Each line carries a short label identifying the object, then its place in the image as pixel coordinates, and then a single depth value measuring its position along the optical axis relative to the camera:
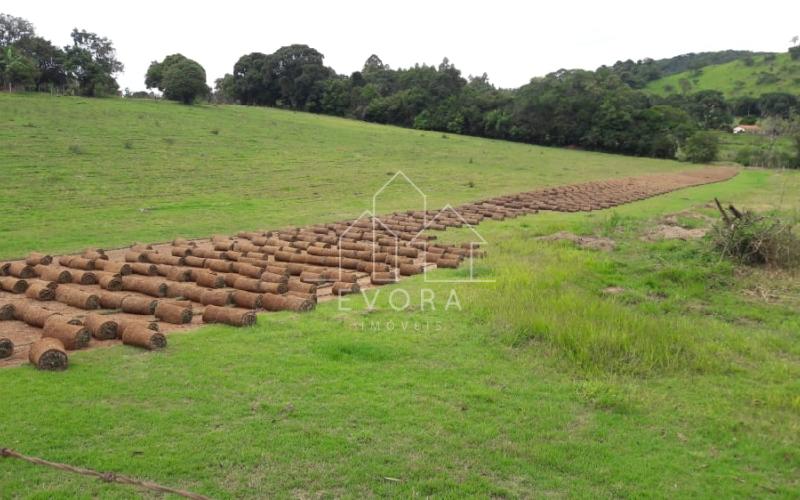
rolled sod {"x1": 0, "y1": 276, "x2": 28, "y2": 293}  11.39
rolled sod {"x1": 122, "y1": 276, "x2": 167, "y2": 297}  11.20
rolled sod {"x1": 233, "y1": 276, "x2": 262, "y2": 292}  11.34
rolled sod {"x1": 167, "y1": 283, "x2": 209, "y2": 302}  10.89
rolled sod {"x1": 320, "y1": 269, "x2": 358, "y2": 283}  12.56
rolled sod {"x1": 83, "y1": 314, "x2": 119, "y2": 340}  8.50
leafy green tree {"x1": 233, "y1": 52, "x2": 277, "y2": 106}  80.44
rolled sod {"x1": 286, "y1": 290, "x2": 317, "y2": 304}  10.59
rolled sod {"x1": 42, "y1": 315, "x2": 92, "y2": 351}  8.12
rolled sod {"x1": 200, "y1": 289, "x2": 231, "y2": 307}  10.50
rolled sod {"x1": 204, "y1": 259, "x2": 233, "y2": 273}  12.94
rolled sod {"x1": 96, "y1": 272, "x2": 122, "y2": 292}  11.45
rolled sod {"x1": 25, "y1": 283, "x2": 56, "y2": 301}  10.89
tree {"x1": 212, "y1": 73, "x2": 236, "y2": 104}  83.75
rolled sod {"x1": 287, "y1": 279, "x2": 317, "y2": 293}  11.37
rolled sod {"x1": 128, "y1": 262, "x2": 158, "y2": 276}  12.53
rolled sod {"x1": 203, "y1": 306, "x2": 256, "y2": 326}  9.31
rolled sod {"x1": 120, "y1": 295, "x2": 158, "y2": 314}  10.08
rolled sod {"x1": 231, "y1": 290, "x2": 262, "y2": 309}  10.41
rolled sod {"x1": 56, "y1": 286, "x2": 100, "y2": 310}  10.40
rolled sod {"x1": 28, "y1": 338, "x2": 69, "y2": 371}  7.42
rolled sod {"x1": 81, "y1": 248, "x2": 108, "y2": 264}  13.59
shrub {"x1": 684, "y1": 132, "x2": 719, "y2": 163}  61.12
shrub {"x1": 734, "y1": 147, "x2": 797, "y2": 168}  58.12
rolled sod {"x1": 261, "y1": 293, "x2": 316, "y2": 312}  10.23
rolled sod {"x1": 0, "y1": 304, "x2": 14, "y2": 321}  9.66
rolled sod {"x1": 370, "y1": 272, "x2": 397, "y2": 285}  12.38
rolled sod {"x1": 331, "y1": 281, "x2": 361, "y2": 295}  11.48
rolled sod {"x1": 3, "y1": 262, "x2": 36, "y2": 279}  12.31
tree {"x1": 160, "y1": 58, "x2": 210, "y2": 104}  57.47
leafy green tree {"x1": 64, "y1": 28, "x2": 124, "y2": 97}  54.28
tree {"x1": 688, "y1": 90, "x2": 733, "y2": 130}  81.25
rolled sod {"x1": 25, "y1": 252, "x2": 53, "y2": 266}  12.74
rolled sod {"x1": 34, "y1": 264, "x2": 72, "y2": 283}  11.93
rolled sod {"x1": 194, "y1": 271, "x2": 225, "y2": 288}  11.65
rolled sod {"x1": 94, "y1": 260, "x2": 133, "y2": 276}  12.33
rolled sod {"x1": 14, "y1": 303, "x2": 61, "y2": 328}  9.25
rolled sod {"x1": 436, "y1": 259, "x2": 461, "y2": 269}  13.77
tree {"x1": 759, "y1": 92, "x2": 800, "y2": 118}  82.31
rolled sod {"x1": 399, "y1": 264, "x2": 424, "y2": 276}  13.18
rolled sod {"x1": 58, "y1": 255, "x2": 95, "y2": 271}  12.73
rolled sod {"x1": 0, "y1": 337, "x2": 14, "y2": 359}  7.89
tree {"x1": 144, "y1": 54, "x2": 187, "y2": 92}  63.09
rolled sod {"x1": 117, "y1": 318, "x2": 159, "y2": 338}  8.53
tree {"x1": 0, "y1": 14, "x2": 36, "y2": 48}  60.81
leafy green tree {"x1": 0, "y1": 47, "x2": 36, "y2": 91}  48.03
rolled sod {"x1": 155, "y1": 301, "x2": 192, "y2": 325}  9.58
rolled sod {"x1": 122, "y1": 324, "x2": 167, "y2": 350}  8.16
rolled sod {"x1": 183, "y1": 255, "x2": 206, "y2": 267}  13.34
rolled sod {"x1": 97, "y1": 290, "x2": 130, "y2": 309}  10.42
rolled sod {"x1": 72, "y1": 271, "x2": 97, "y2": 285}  11.91
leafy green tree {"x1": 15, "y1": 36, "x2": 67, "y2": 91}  54.53
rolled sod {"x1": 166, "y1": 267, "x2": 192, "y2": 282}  12.14
